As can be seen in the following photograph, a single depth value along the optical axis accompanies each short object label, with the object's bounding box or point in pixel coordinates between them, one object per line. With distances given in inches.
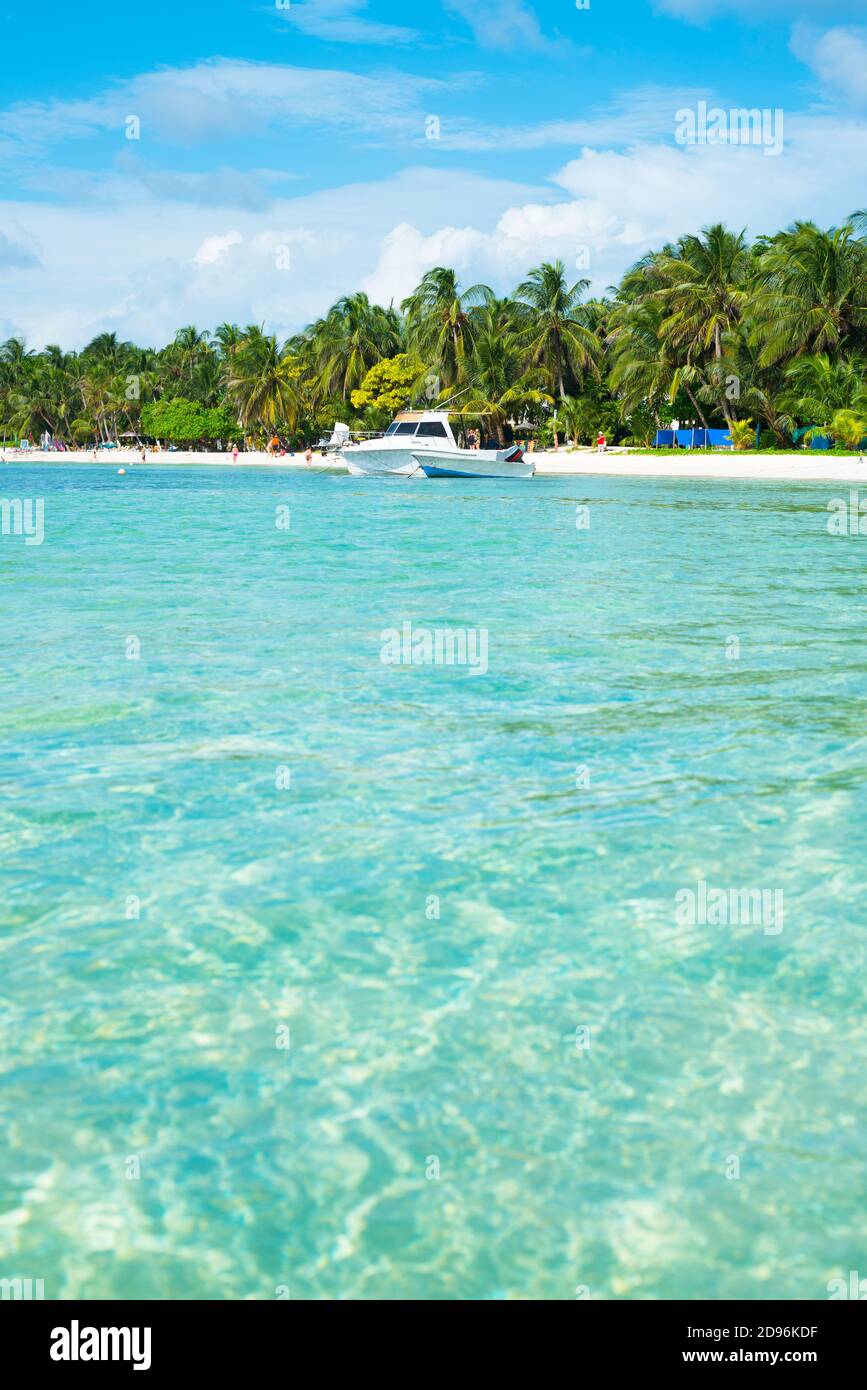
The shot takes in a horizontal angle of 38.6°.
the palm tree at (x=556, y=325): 2559.1
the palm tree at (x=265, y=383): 3257.9
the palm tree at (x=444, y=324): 2583.7
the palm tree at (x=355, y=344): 2972.4
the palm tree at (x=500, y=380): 2541.8
